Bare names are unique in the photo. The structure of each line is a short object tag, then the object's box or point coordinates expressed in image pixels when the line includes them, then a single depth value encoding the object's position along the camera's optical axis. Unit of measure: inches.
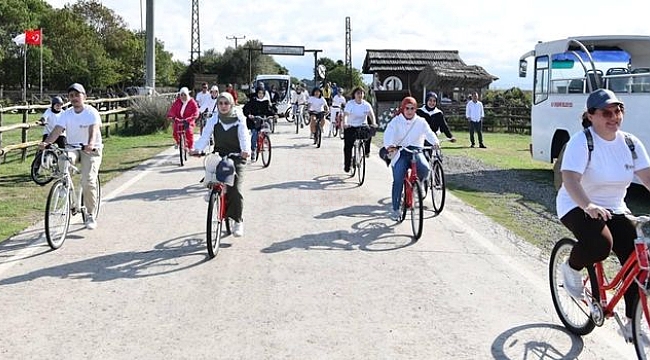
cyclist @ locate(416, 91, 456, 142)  511.8
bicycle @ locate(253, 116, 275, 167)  631.2
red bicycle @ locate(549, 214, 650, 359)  175.8
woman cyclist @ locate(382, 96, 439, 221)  369.7
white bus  554.9
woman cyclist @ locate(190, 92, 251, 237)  325.7
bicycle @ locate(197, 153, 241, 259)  294.0
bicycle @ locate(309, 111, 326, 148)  830.5
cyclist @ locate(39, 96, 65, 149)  545.7
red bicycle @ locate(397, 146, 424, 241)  342.3
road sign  2171.5
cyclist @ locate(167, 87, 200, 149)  634.8
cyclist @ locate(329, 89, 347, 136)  955.3
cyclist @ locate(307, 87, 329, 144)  836.0
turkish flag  1586.2
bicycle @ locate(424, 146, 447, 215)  418.3
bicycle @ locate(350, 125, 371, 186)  526.3
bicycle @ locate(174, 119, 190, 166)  633.6
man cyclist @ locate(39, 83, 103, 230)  339.9
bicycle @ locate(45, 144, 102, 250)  308.3
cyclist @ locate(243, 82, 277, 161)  642.8
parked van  1581.0
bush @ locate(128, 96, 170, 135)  1003.3
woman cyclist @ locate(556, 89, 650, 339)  190.9
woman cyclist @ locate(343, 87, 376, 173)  561.0
